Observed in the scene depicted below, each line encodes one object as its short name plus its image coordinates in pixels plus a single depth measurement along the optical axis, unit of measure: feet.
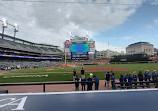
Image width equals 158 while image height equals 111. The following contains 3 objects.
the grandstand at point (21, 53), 157.11
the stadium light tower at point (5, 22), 130.95
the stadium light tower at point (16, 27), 167.75
